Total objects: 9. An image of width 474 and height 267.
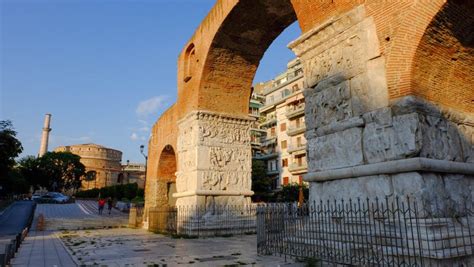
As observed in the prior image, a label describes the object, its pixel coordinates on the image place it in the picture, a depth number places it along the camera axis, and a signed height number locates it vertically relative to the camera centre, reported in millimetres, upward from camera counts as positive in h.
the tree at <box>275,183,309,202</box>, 26828 +681
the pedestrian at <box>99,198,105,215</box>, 22323 -271
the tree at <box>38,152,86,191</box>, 46000 +4180
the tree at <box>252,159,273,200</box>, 31000 +1694
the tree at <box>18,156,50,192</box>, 45375 +3730
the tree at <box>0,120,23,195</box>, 15039 +2420
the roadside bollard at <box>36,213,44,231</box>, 13950 -972
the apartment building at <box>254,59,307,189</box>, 30391 +6940
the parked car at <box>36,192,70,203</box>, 31875 +250
